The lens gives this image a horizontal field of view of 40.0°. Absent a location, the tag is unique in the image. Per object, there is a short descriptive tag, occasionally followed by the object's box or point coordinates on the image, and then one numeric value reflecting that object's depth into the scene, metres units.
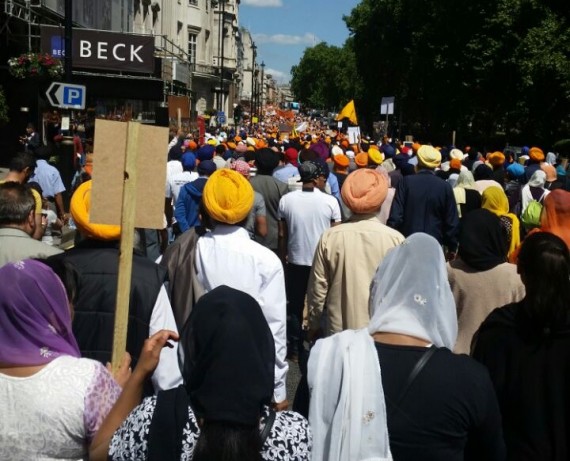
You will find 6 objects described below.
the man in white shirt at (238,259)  4.45
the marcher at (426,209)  7.45
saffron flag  26.58
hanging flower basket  19.88
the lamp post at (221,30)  64.56
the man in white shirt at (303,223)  7.22
